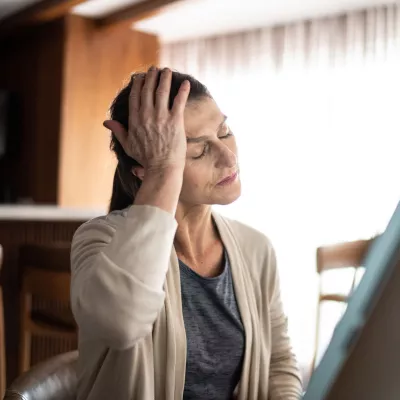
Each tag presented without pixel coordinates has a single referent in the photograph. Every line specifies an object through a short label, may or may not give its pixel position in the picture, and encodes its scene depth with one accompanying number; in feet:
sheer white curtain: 6.95
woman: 1.93
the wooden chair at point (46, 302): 5.28
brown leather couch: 2.22
